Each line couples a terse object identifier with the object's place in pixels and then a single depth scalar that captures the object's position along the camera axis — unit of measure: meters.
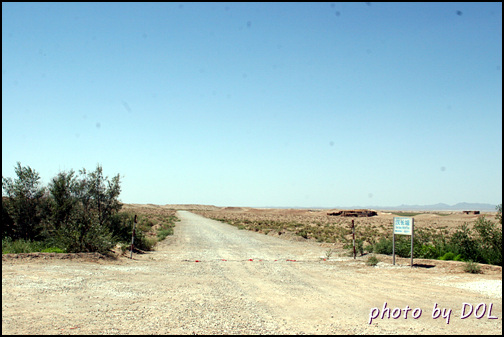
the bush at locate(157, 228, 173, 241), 29.65
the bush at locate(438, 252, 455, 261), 17.12
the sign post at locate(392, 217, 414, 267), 15.87
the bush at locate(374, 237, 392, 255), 19.48
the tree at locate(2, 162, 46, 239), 21.14
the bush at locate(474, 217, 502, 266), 15.97
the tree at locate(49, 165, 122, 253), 18.41
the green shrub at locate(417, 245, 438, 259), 18.05
